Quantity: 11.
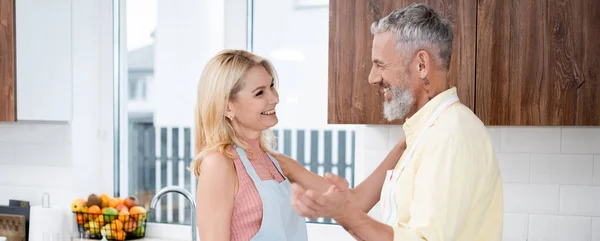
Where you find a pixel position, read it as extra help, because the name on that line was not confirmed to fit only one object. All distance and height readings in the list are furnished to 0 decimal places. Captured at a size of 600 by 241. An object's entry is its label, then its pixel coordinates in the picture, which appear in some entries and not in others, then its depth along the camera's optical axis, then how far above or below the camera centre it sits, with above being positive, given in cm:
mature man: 133 -12
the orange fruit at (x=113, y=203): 298 -49
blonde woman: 170 -16
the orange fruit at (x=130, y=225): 288 -58
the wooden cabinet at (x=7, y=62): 273 +17
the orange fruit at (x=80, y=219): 295 -56
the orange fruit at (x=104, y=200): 300 -47
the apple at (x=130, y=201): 301 -48
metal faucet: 229 -36
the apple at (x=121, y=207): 293 -50
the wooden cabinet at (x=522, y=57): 197 +16
